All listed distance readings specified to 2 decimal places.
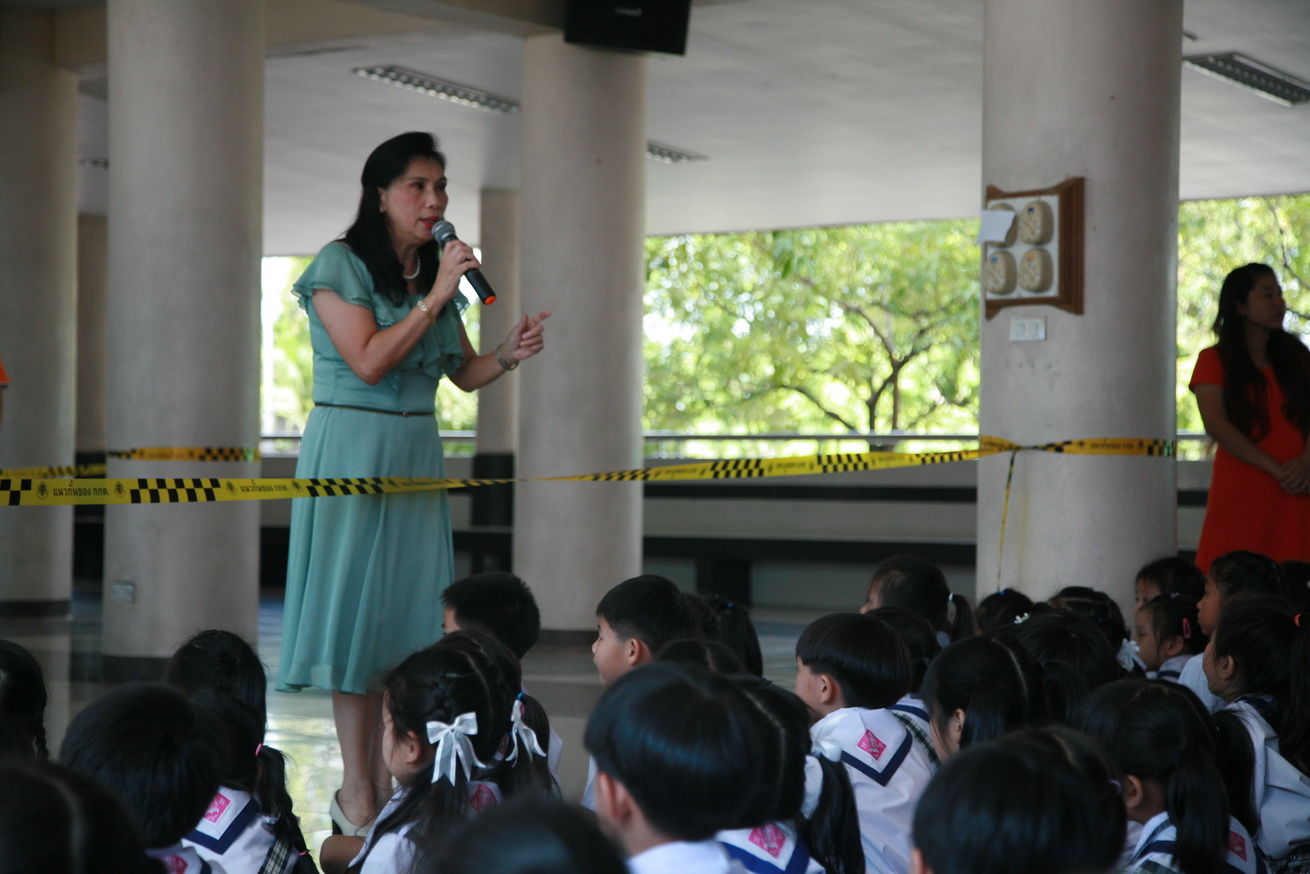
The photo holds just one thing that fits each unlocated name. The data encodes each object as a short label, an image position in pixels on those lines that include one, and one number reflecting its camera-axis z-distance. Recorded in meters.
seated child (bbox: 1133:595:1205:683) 7.30
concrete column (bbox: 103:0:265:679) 11.48
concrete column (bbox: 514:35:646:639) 13.62
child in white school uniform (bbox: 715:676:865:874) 3.11
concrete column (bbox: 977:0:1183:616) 8.55
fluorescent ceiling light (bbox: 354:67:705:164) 16.34
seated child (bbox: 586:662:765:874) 2.83
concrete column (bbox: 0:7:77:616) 15.52
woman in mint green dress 6.10
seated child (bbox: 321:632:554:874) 4.05
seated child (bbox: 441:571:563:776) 6.29
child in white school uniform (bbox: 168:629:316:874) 4.15
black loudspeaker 13.42
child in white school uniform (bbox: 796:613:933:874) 4.64
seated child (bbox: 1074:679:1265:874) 4.00
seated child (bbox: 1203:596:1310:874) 4.96
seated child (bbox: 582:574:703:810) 5.71
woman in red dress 8.87
